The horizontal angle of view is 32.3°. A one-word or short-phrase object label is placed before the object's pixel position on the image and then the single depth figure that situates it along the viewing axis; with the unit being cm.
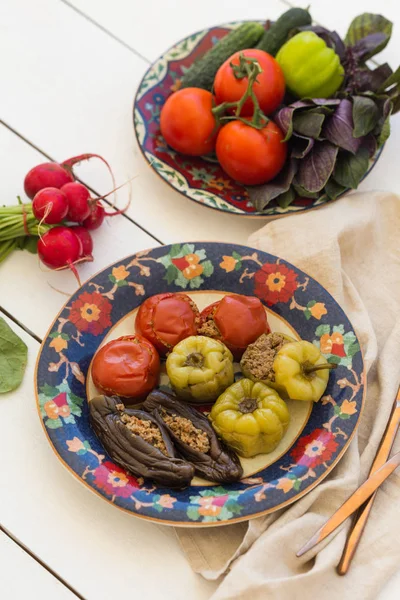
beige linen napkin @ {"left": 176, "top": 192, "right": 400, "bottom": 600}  142
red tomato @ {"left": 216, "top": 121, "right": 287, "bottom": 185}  181
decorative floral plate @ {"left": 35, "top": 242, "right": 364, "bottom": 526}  142
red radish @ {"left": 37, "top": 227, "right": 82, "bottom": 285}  171
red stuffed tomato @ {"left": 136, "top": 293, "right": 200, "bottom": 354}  159
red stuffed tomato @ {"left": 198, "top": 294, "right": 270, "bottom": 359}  158
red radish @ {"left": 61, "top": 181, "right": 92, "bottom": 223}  174
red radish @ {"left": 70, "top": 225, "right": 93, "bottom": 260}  177
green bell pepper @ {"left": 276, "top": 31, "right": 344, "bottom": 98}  185
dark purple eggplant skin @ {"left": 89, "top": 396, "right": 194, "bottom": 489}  144
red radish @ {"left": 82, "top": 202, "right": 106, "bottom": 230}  181
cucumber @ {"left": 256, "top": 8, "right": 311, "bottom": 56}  196
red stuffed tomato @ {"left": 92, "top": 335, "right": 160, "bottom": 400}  153
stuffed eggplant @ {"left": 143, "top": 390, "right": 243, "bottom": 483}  147
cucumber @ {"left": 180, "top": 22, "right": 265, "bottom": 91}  198
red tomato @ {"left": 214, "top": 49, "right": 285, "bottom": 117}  184
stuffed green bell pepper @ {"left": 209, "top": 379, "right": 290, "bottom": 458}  146
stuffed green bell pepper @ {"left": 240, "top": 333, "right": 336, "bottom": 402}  150
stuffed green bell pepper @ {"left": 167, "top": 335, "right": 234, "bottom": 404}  151
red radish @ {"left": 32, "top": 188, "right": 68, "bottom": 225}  168
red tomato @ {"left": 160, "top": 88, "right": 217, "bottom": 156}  186
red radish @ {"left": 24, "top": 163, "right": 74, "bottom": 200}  177
